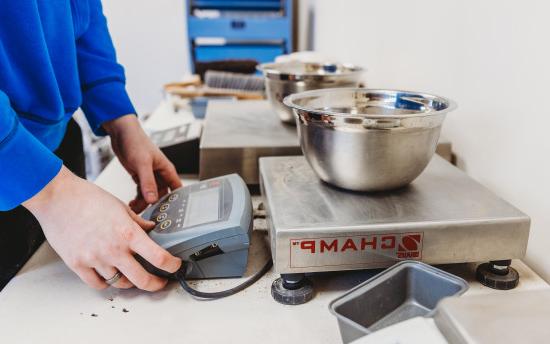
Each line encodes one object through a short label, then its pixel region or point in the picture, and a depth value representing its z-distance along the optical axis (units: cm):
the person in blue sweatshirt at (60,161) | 59
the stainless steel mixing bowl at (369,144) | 66
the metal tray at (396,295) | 56
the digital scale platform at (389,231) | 64
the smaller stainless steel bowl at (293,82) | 108
